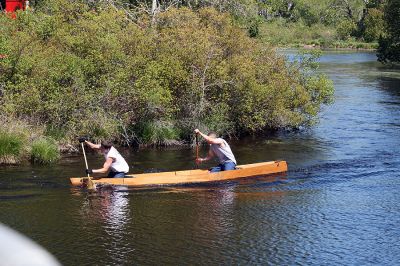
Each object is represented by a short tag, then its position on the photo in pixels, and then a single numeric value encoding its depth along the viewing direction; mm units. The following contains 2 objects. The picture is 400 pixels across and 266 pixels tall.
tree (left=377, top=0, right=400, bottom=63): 49844
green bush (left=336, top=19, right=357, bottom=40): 89625
